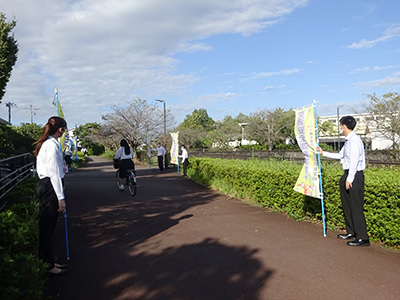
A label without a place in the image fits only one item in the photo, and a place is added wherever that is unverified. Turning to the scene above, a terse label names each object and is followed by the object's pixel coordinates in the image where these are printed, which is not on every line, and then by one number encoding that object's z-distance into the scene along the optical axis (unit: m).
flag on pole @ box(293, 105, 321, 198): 5.21
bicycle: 9.30
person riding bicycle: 9.73
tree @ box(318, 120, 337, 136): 53.37
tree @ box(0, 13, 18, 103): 10.00
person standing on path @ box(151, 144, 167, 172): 18.64
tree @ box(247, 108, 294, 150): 40.06
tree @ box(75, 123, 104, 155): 62.91
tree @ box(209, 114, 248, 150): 45.47
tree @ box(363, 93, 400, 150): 21.95
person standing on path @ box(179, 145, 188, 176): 15.66
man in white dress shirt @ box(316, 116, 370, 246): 4.51
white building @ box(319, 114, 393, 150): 24.42
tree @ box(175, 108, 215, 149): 44.88
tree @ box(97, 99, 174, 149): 33.41
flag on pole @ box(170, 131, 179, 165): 16.70
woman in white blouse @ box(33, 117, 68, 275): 3.55
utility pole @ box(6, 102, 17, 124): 46.63
